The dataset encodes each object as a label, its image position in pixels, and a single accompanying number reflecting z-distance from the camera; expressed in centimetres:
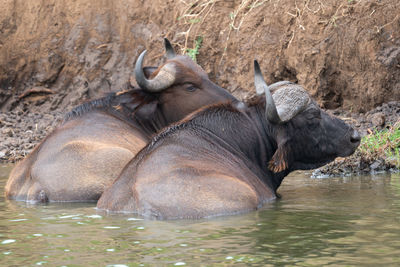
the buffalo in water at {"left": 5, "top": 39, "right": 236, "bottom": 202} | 1728
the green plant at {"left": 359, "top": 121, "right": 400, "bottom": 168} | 2112
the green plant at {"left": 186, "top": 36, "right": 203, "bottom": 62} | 3209
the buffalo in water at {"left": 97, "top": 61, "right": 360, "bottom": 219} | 1348
